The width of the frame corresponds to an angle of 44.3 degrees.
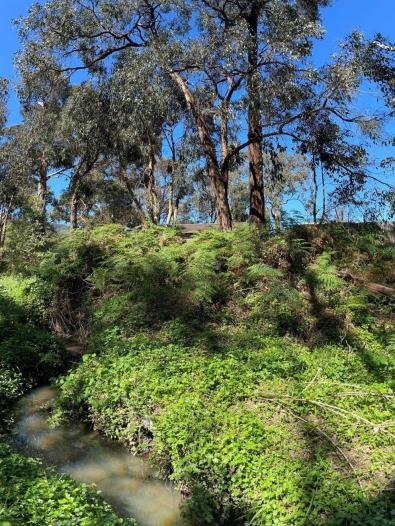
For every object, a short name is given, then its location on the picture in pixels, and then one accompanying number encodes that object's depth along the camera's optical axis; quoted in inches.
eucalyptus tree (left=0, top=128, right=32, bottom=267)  1045.2
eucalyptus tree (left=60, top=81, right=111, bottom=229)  689.0
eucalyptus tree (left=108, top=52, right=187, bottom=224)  495.2
